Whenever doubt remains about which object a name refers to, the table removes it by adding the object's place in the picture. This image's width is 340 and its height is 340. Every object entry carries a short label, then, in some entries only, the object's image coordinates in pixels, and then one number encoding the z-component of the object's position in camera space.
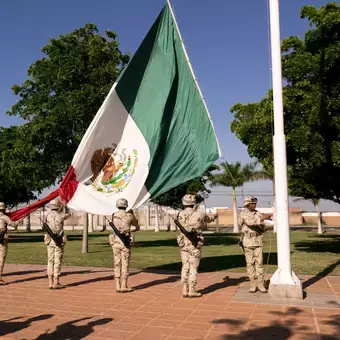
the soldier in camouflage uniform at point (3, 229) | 9.81
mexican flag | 8.72
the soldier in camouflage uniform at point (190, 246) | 7.86
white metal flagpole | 7.52
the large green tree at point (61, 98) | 17.89
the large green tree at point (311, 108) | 13.97
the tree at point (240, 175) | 36.81
